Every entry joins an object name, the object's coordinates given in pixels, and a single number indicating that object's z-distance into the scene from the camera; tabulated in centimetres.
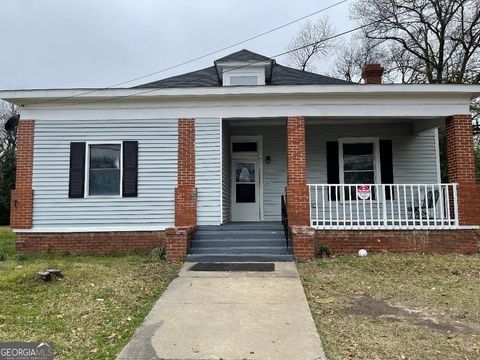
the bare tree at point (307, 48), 3275
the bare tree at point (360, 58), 2723
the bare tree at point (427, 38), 2203
